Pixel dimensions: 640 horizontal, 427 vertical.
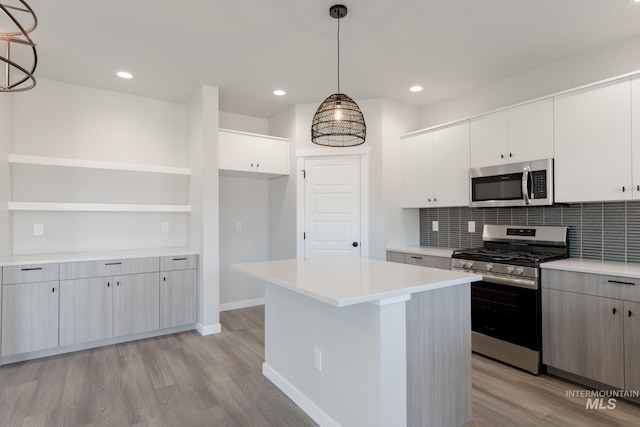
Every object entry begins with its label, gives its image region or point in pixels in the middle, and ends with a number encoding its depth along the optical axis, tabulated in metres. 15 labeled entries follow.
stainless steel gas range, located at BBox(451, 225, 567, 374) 2.81
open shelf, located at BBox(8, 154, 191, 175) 3.25
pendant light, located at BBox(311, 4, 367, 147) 2.34
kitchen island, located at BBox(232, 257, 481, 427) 1.76
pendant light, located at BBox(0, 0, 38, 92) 1.23
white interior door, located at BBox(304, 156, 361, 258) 4.27
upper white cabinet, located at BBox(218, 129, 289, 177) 4.16
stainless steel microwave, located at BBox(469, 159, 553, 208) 3.02
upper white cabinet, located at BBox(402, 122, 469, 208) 3.73
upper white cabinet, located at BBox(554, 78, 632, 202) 2.61
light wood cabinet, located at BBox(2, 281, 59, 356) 2.96
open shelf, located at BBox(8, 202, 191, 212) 3.26
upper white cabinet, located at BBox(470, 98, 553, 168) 3.05
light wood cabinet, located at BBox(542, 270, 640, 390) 2.35
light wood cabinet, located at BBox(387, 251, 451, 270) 3.57
